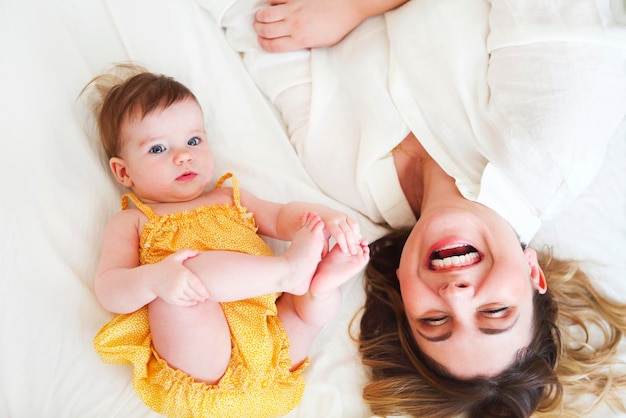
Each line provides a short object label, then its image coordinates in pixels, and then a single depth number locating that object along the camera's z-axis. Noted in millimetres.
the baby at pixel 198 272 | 1060
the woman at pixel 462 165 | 1175
